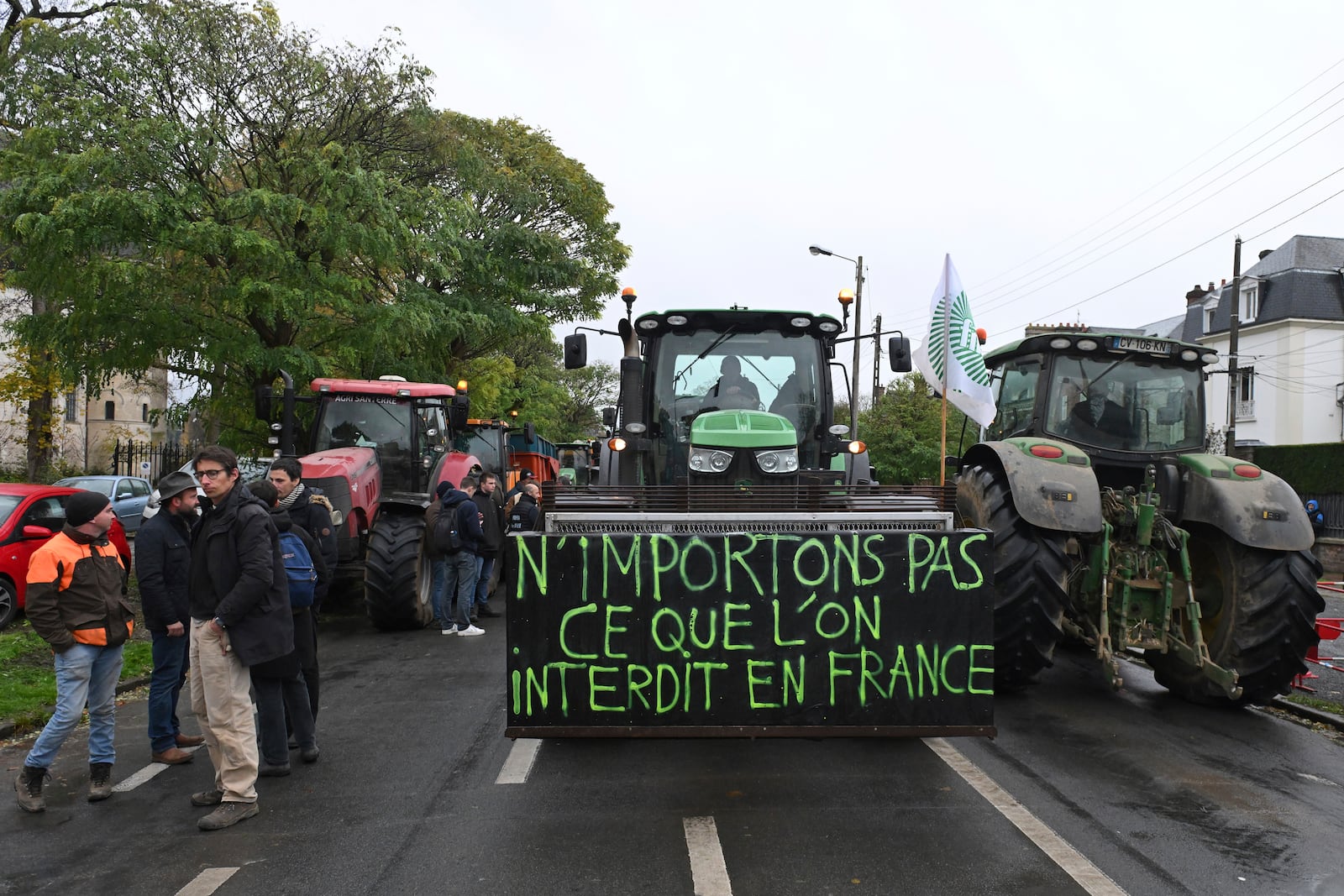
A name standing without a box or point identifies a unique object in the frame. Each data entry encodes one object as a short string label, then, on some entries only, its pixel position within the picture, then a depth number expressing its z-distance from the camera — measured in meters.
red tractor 10.64
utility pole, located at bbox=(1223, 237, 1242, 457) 22.61
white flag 8.90
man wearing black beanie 5.34
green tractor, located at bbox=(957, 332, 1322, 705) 6.86
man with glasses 5.24
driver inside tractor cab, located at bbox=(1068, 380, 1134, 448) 8.33
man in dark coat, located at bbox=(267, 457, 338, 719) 6.66
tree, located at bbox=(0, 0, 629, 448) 12.02
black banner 5.08
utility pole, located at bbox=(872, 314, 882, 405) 30.52
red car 10.56
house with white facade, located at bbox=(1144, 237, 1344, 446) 38.72
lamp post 27.23
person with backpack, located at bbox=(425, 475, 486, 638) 10.62
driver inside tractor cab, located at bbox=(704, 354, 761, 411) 8.26
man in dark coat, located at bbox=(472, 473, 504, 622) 11.30
